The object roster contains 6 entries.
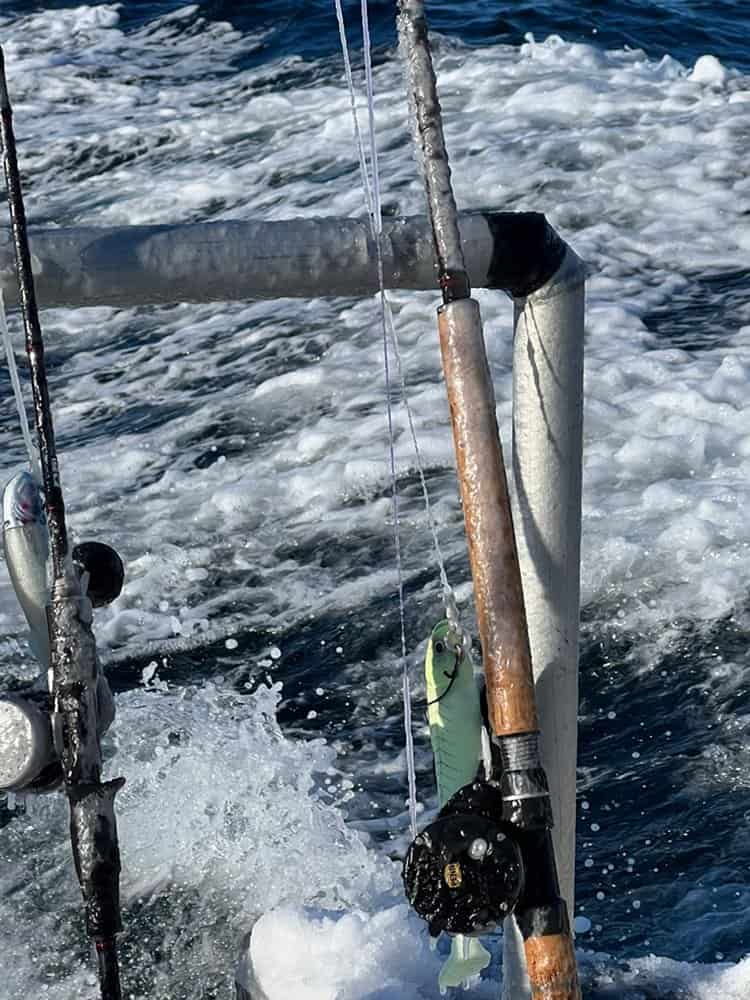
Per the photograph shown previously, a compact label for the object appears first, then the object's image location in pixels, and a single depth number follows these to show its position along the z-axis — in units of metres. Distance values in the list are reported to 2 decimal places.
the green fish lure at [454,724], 1.80
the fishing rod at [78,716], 1.59
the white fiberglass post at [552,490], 1.89
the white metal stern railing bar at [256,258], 1.77
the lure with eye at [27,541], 1.91
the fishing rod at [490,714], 1.63
